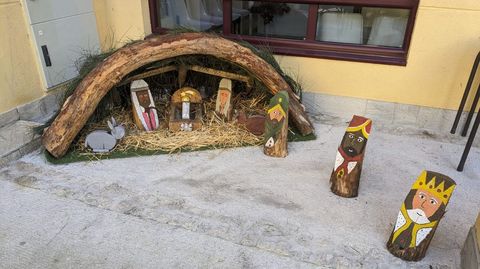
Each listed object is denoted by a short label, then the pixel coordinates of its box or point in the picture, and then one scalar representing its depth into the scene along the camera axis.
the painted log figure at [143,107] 3.57
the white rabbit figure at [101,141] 3.30
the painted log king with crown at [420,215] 2.04
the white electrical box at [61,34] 3.66
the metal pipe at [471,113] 3.21
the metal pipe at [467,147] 2.97
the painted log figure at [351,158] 2.57
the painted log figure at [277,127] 3.09
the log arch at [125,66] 3.15
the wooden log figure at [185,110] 3.63
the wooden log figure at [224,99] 3.72
